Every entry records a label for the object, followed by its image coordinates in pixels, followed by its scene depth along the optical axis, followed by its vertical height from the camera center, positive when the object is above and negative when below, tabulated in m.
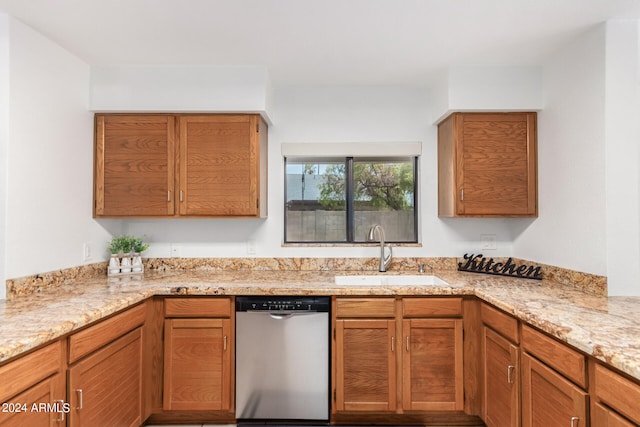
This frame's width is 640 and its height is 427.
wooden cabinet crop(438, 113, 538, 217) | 2.75 +0.39
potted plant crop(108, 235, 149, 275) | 2.80 -0.29
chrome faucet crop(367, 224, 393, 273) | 2.93 -0.27
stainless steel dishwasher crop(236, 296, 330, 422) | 2.38 -0.89
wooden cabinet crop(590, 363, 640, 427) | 1.18 -0.60
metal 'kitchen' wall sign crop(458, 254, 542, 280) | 2.66 -0.38
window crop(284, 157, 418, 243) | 3.22 +0.16
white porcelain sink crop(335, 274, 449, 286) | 2.90 -0.48
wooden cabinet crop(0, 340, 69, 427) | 1.31 -0.65
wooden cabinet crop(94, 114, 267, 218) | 2.74 +0.37
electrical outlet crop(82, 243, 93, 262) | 2.63 -0.25
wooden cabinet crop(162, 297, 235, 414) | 2.36 -0.86
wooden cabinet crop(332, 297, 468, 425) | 2.38 -0.85
